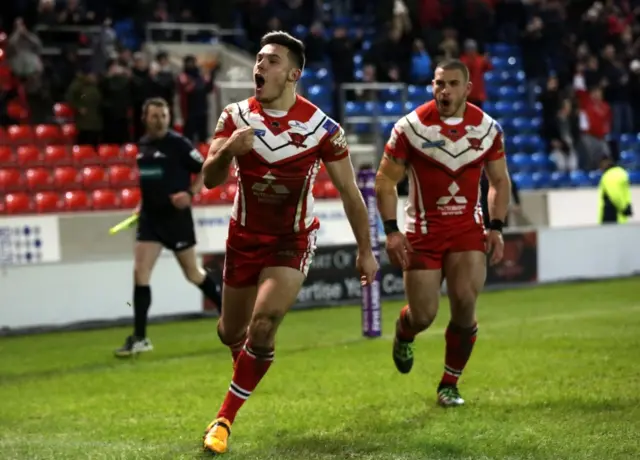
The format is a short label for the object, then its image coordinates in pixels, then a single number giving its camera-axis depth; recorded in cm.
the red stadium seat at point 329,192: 2083
